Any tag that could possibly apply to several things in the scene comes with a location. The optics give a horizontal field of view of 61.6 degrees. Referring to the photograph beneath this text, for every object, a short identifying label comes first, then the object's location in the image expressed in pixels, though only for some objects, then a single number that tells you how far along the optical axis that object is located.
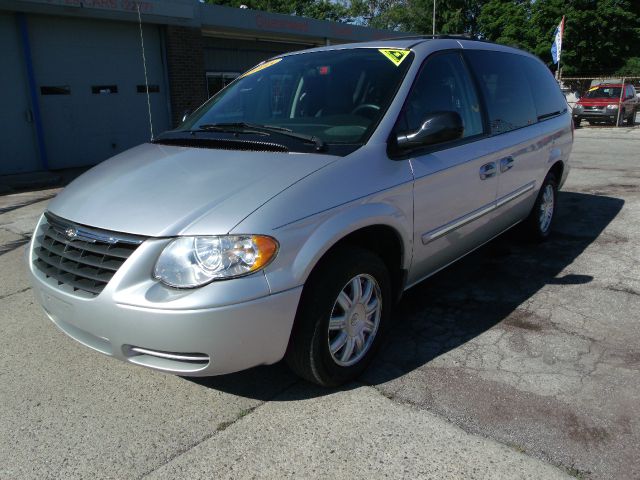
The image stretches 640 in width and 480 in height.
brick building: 10.22
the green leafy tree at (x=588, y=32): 36.81
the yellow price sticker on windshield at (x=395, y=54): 3.46
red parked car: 21.94
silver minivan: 2.38
